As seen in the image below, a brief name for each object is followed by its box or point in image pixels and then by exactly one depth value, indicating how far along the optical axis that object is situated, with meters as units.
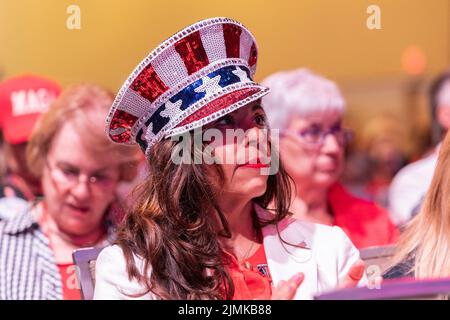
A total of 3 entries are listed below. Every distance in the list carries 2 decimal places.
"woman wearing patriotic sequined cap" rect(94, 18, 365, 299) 4.17
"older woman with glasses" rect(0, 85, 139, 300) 5.67
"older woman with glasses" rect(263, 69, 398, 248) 6.68
